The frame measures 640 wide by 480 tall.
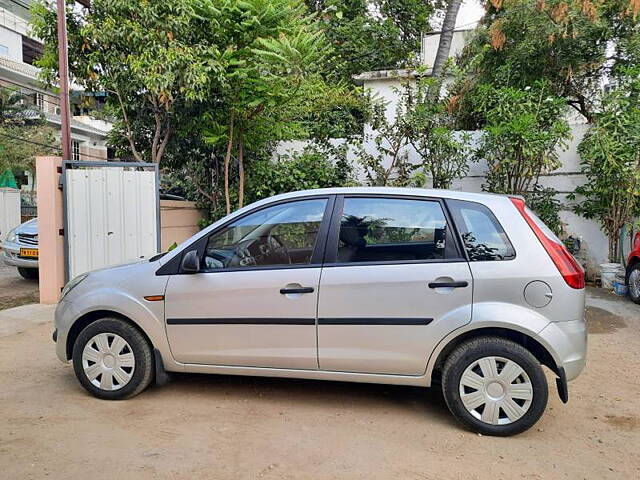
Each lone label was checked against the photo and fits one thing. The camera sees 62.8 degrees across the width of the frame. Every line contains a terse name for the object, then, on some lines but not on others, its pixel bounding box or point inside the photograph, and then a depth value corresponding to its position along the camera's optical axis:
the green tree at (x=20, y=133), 22.58
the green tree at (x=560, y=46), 8.34
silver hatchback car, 3.42
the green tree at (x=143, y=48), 7.45
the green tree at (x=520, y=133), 8.22
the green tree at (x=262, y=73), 7.46
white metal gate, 7.44
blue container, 8.13
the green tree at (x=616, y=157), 8.00
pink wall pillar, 7.37
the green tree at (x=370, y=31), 15.85
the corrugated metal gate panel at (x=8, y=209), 16.47
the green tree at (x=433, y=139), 8.73
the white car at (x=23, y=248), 8.96
